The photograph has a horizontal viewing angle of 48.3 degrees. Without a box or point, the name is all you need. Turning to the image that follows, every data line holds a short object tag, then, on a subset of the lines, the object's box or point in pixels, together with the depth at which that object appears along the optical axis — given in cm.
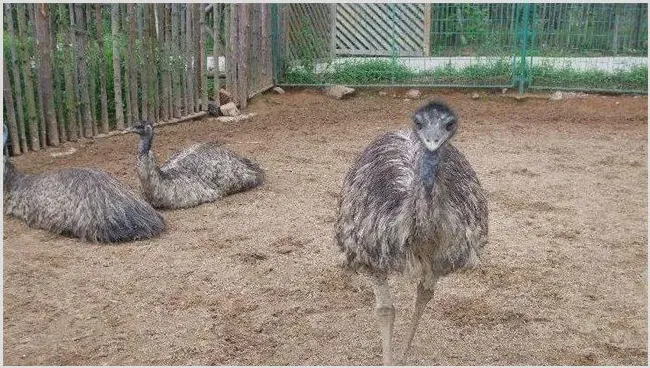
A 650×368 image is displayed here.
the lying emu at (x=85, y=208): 446
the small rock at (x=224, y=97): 863
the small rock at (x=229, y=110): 843
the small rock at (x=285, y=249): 443
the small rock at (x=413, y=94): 974
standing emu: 236
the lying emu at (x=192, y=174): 518
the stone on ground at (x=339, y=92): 962
